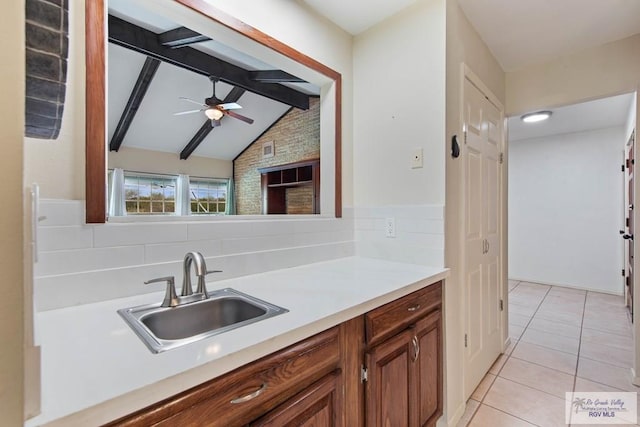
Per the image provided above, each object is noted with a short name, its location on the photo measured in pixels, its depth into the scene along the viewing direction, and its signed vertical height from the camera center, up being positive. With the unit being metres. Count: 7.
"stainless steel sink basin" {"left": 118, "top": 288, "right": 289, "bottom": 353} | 0.92 -0.35
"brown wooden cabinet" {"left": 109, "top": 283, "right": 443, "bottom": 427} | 0.66 -0.50
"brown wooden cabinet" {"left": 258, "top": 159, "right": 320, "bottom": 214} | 5.53 +0.52
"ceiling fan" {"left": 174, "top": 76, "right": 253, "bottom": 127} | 4.11 +1.48
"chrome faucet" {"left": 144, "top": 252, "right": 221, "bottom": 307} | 1.04 -0.27
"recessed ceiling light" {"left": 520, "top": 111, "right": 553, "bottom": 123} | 3.33 +1.09
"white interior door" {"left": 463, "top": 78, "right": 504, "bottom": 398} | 1.80 -0.14
